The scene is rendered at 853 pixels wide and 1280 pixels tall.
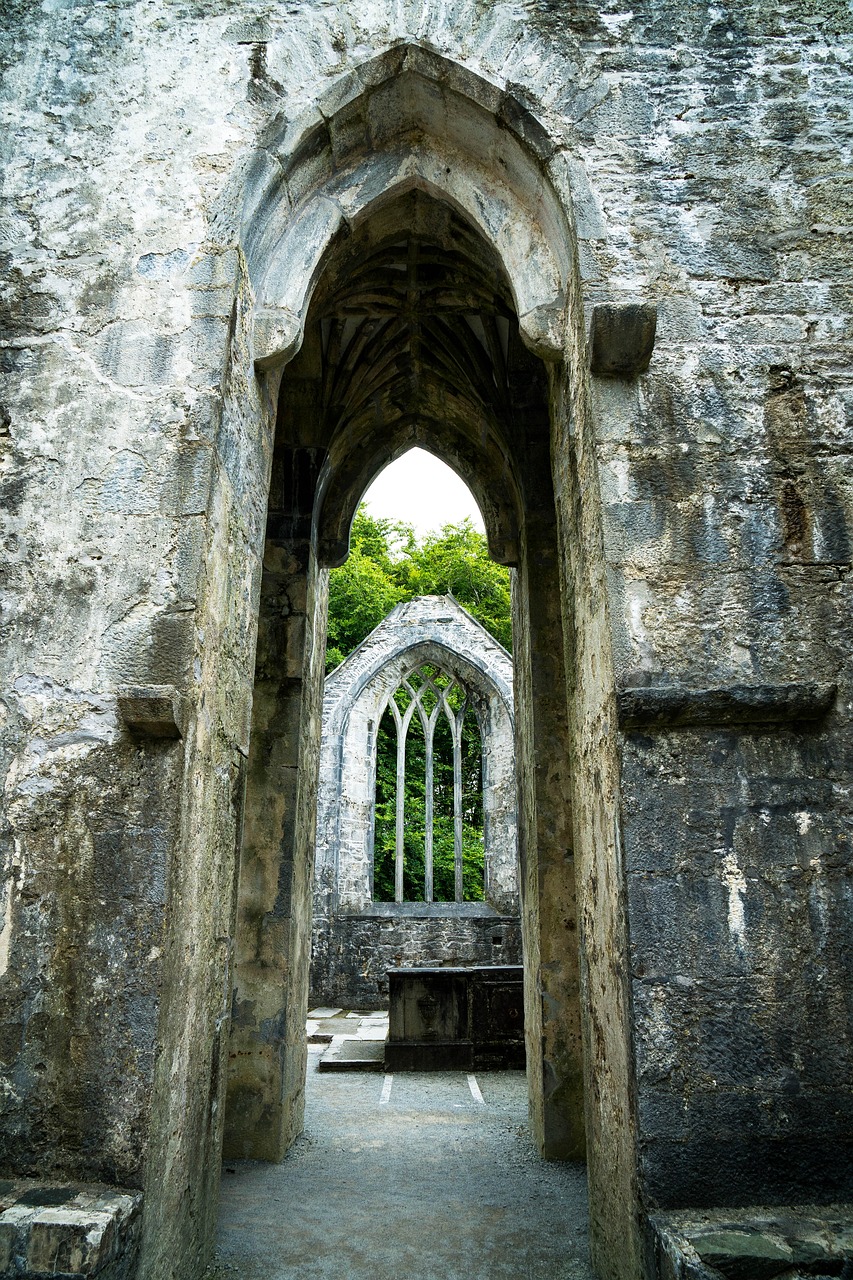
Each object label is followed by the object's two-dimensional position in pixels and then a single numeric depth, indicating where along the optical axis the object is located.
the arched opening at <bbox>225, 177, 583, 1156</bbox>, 4.84
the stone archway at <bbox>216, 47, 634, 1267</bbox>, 3.47
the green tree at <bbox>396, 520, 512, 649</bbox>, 20.64
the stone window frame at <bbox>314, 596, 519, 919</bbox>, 12.00
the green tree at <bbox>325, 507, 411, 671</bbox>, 18.73
